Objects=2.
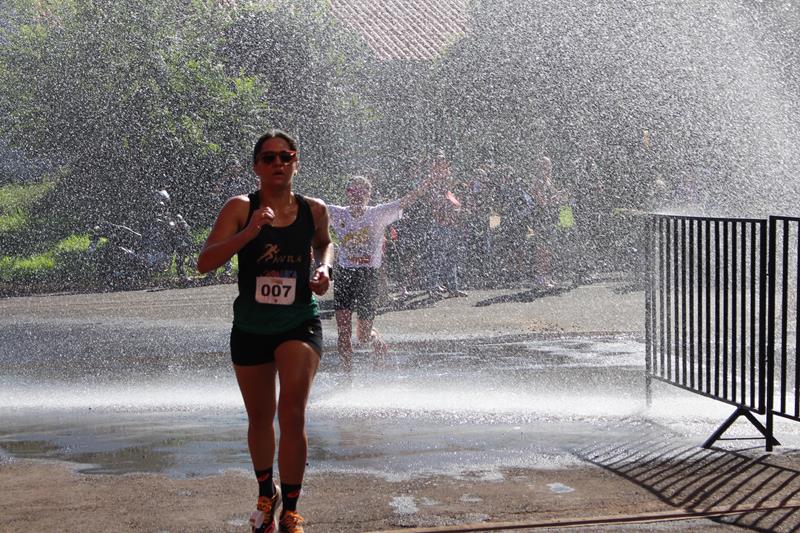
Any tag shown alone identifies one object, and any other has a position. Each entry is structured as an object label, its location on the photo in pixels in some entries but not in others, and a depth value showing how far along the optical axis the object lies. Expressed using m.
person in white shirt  9.13
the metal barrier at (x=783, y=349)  6.63
